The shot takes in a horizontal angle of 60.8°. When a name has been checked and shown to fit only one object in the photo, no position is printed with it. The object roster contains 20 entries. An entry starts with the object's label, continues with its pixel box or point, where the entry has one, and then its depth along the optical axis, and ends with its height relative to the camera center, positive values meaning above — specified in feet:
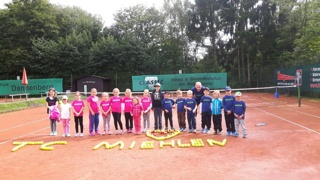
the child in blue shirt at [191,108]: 31.22 -2.83
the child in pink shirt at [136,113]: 31.58 -3.27
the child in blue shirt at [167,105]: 32.27 -2.50
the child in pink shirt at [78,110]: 30.42 -2.65
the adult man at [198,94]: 33.10 -1.30
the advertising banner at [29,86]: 92.12 +0.42
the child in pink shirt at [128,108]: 31.58 -2.72
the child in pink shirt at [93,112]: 30.63 -2.95
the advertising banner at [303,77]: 59.61 +1.07
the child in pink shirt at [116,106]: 31.42 -2.40
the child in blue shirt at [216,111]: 30.01 -3.11
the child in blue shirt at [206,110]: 30.50 -3.04
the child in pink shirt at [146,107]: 32.14 -2.64
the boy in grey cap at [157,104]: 32.24 -2.33
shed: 97.55 +1.00
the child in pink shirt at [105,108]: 31.16 -2.57
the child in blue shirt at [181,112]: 32.14 -3.37
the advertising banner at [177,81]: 91.30 +0.97
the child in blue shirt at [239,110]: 28.19 -2.88
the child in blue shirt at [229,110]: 29.09 -2.98
